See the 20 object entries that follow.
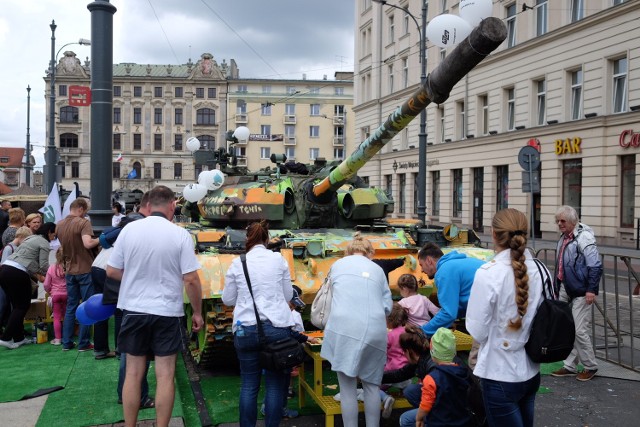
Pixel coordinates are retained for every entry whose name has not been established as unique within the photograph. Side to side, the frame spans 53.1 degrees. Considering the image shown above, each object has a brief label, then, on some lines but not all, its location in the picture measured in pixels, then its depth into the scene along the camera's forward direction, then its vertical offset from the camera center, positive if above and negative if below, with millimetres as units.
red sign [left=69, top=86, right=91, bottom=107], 10126 +1613
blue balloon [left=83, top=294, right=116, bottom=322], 6082 -1067
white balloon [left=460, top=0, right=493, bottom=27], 7633 +2290
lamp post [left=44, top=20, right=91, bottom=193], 15117 +1436
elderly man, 6586 -744
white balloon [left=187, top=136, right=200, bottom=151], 11876 +1000
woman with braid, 3543 -687
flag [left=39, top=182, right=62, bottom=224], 11984 -239
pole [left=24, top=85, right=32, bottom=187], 28105 +3331
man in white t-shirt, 4777 -737
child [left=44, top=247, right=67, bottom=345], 8352 -1221
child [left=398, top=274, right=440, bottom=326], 5953 -964
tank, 6055 -229
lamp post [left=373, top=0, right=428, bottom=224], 16641 +1240
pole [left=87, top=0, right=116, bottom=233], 7832 +1220
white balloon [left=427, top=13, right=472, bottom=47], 7727 +2074
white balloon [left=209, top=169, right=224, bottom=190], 9312 +265
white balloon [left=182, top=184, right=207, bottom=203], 9375 +87
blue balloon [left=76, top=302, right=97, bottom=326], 6210 -1163
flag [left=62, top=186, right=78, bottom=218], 11930 -93
